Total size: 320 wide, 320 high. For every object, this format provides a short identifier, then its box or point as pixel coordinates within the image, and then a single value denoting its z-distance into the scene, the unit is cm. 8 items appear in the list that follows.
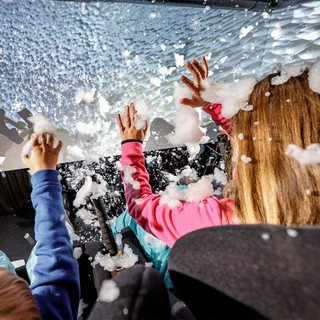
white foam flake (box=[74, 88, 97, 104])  163
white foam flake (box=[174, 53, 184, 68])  198
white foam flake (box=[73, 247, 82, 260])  138
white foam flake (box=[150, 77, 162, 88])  188
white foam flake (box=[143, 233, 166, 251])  161
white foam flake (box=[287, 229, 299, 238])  33
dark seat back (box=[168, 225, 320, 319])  32
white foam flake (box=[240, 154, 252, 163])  63
